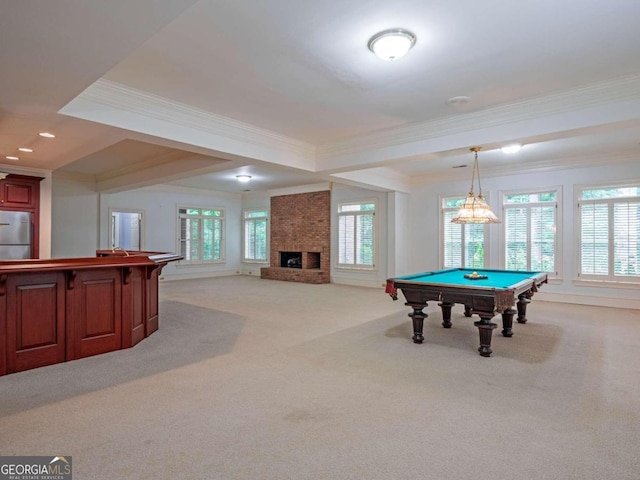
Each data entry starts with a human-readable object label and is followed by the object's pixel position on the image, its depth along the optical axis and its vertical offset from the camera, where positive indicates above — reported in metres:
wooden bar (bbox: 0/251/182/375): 3.31 -0.68
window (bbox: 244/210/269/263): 12.07 +0.17
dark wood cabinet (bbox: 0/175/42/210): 6.38 +0.84
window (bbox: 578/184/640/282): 6.48 +0.15
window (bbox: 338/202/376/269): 9.62 +0.15
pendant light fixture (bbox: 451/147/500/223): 4.93 +0.38
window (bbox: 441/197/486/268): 8.18 -0.01
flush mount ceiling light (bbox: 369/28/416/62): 2.87 +1.58
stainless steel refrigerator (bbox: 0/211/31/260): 6.41 +0.06
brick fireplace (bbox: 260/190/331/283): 10.46 +0.07
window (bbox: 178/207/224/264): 11.06 +0.16
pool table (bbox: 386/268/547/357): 3.85 -0.58
